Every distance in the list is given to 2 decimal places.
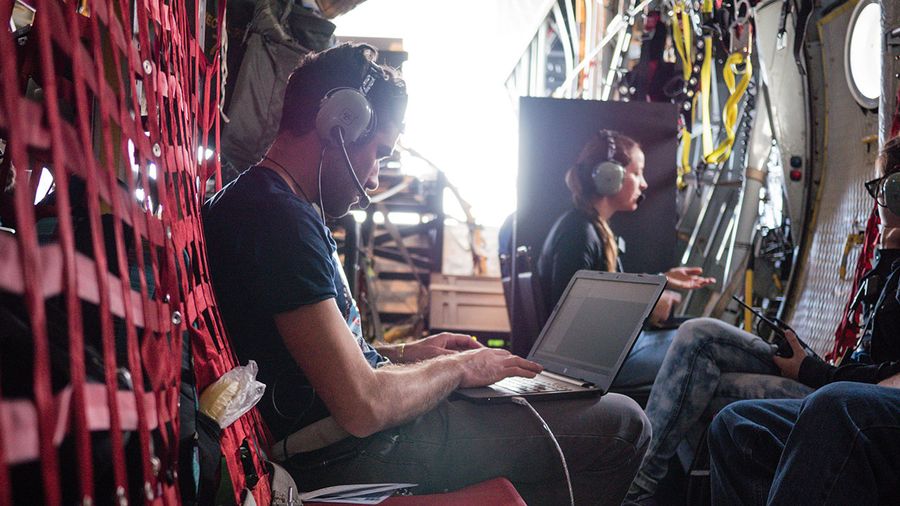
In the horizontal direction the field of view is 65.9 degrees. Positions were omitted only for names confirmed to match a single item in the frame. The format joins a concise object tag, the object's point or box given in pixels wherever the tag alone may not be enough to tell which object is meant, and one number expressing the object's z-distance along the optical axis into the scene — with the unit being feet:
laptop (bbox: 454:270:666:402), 5.62
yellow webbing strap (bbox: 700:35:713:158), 12.82
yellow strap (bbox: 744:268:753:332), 12.07
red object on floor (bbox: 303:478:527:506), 4.20
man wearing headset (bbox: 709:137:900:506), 4.60
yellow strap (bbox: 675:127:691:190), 13.91
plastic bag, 3.26
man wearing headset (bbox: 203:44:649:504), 4.18
